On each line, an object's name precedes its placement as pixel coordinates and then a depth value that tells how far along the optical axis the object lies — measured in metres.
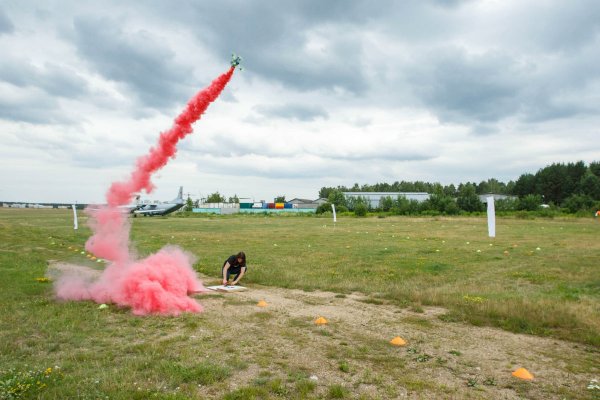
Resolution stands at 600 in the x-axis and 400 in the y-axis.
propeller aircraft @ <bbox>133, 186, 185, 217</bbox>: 69.69
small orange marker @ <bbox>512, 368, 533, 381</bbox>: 6.58
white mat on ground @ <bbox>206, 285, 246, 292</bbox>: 13.17
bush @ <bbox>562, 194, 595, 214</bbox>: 68.88
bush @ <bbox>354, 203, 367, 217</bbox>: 73.88
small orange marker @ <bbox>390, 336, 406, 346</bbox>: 8.16
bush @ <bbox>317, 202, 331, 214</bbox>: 83.12
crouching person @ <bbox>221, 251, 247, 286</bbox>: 14.04
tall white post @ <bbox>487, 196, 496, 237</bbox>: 22.22
